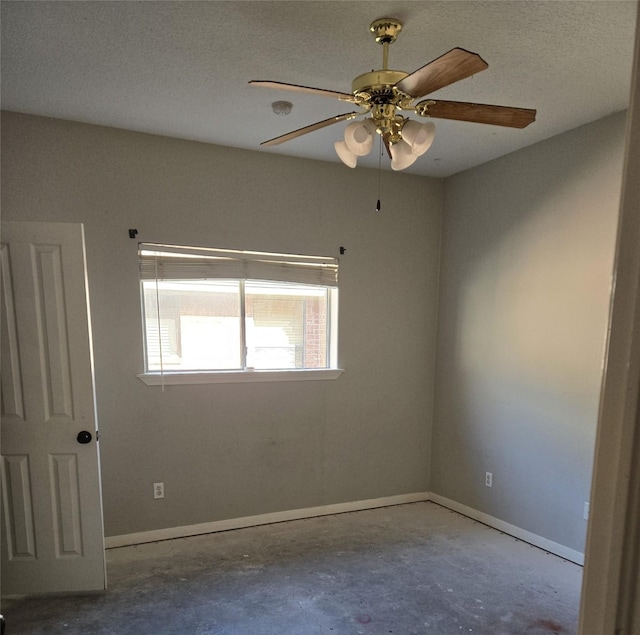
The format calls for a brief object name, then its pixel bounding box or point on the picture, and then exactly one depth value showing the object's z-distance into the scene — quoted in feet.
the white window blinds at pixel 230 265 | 9.12
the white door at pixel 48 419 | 6.82
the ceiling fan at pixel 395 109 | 4.69
